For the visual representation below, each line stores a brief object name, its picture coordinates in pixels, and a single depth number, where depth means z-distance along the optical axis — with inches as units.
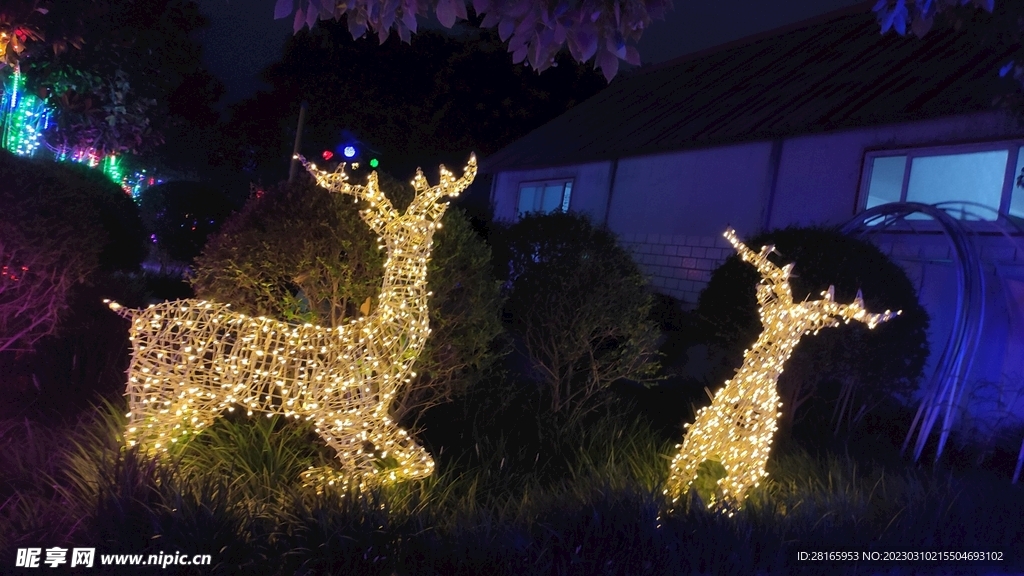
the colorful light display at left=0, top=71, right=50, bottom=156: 411.5
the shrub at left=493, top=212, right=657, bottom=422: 260.1
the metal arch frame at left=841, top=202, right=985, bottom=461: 260.2
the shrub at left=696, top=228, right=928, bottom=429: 263.1
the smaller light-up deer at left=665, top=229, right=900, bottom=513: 185.9
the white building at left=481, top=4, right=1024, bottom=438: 309.4
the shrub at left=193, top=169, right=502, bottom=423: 210.1
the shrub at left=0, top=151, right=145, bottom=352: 210.1
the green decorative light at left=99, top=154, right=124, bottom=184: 529.8
